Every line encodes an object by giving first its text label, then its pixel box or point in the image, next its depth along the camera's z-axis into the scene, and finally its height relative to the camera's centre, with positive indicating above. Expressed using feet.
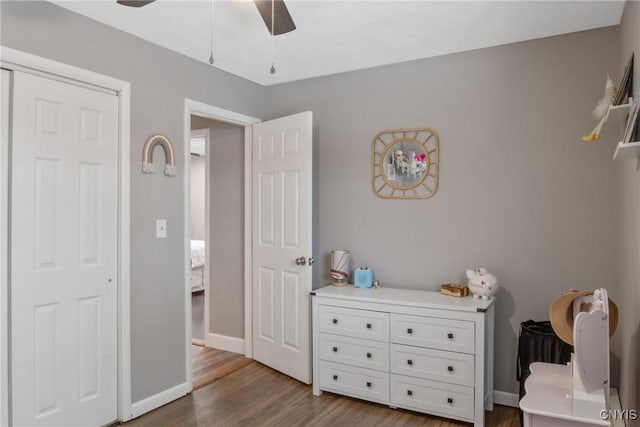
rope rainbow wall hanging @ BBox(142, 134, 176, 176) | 9.53 +1.31
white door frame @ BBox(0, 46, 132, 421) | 9.08 -0.65
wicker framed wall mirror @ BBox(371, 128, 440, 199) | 10.80 +1.27
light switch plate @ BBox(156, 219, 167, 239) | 9.87 -0.35
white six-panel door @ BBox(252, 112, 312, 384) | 11.14 -0.79
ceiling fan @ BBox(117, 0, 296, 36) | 6.09 +2.88
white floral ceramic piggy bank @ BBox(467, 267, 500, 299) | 9.45 -1.51
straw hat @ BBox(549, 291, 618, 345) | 6.38 -1.47
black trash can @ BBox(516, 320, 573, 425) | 8.23 -2.55
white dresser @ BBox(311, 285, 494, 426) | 8.99 -2.98
